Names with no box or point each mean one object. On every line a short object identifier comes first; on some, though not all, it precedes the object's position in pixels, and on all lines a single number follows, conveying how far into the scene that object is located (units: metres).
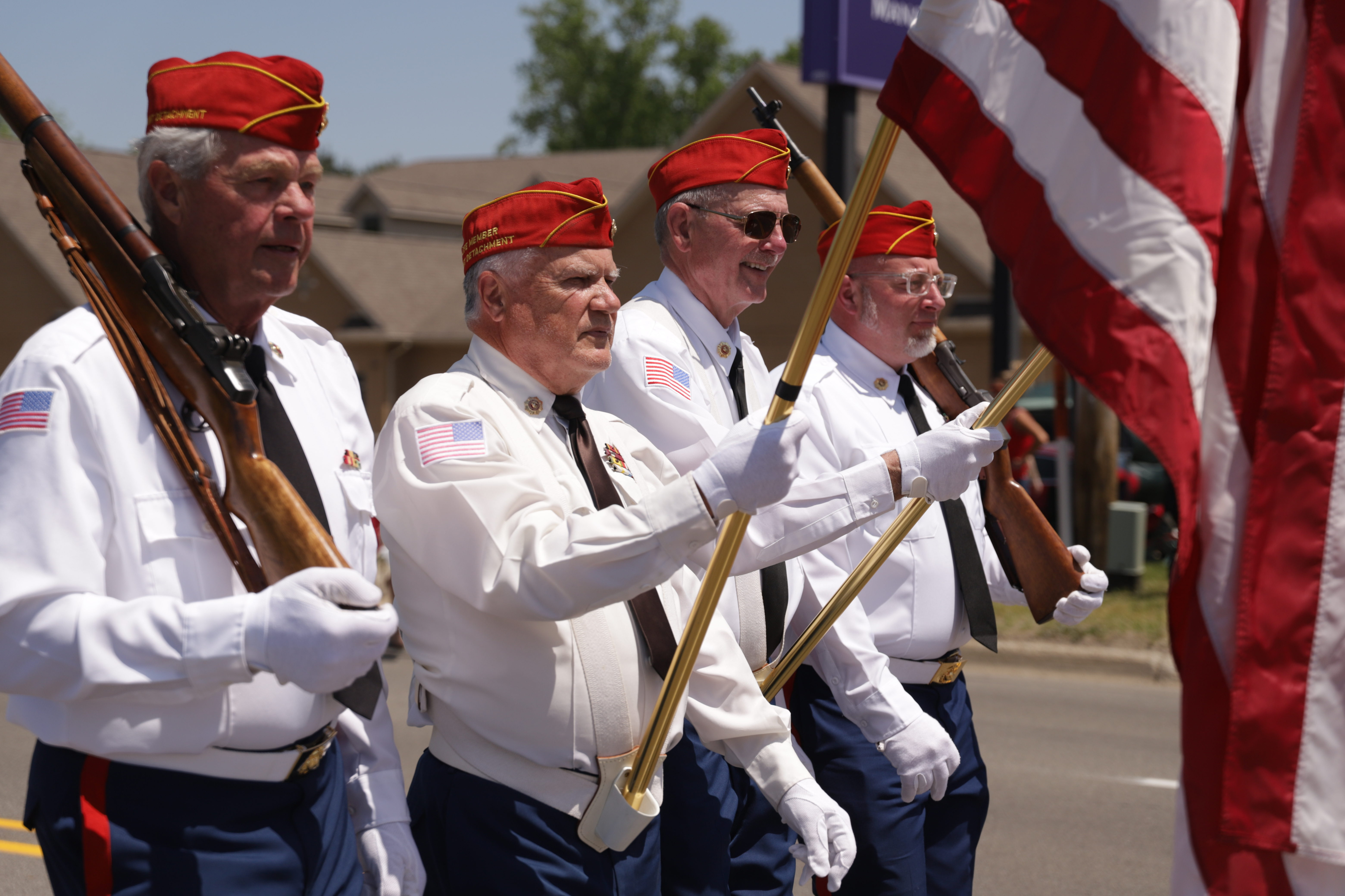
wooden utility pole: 11.63
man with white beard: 3.50
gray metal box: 11.35
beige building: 21.45
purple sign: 10.10
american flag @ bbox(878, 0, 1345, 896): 2.16
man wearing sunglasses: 3.11
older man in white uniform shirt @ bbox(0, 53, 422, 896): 1.98
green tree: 57.88
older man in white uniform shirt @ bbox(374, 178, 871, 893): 2.44
